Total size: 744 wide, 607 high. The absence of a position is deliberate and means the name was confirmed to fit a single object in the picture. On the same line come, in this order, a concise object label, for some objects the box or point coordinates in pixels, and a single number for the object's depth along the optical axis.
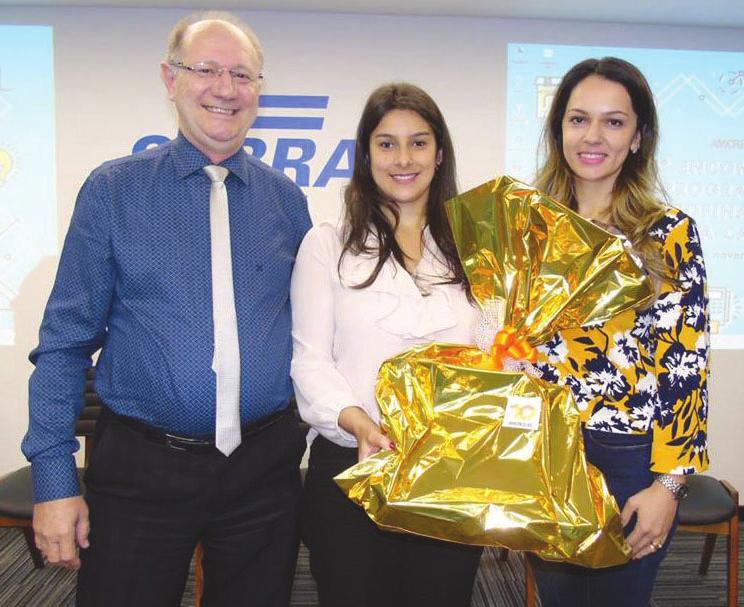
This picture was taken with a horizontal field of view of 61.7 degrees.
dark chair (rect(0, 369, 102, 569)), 2.56
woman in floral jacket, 1.38
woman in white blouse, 1.52
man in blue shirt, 1.56
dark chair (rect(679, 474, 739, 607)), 2.64
